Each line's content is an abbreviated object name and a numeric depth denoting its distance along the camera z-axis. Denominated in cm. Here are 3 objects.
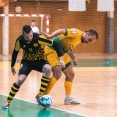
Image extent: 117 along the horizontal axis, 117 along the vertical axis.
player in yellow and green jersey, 1334
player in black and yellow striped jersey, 1297
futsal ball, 1287
